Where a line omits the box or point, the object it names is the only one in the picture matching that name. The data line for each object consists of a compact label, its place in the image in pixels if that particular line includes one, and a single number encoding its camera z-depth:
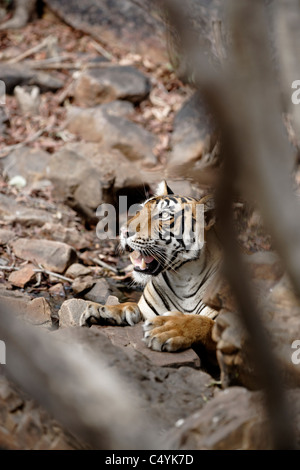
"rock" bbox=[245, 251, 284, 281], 6.37
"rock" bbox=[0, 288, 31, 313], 9.34
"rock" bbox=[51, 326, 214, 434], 6.04
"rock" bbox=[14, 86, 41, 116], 21.33
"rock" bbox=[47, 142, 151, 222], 15.77
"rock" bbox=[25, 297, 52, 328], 9.20
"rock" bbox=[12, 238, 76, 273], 12.80
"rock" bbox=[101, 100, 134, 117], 20.62
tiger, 9.34
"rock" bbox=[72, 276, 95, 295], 11.87
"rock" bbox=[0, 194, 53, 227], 14.70
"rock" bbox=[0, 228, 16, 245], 13.32
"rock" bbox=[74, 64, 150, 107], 21.30
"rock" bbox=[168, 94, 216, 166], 18.53
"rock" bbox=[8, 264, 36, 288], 11.87
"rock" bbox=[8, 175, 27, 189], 17.33
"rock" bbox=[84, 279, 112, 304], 11.62
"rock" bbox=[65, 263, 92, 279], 12.77
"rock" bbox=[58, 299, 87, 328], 9.22
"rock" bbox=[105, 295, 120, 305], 10.65
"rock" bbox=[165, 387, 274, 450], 5.01
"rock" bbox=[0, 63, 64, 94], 21.58
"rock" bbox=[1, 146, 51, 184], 17.80
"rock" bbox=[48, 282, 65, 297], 11.95
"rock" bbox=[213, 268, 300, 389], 6.04
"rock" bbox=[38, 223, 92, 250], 14.37
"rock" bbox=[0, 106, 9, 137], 20.06
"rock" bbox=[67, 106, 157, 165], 18.95
